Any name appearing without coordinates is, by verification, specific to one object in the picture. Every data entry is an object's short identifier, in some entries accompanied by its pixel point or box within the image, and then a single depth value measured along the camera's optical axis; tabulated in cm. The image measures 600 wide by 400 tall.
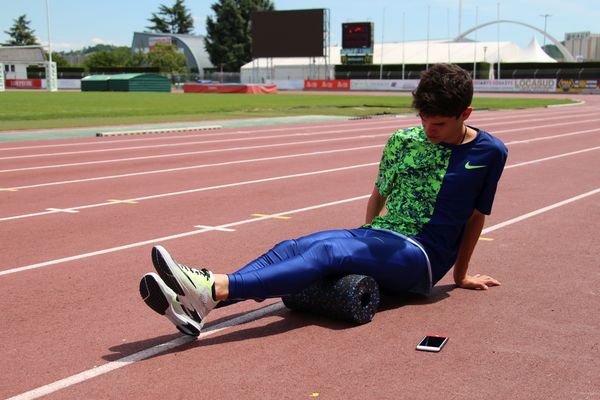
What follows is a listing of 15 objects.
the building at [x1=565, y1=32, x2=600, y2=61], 12722
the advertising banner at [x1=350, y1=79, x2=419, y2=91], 7706
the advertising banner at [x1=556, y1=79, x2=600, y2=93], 7025
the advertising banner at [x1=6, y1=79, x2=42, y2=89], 8131
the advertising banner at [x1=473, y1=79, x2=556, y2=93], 7119
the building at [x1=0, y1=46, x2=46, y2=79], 8238
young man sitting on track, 428
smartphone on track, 430
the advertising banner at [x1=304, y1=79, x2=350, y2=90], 8225
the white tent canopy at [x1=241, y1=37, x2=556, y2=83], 8988
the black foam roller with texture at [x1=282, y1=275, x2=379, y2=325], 460
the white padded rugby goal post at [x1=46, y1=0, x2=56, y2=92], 6741
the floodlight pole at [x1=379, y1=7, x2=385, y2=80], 8925
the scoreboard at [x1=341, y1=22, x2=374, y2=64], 8988
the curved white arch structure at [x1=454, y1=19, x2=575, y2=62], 9627
